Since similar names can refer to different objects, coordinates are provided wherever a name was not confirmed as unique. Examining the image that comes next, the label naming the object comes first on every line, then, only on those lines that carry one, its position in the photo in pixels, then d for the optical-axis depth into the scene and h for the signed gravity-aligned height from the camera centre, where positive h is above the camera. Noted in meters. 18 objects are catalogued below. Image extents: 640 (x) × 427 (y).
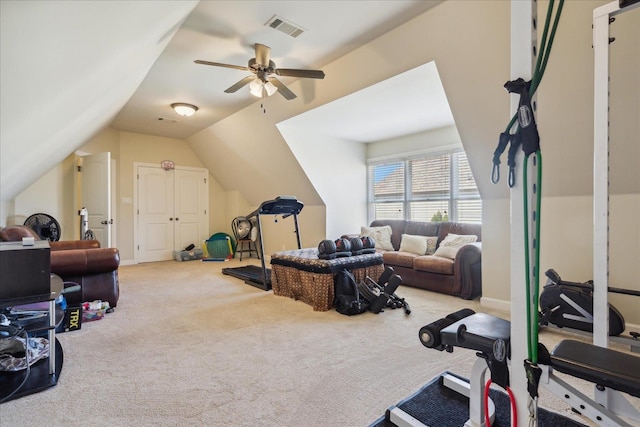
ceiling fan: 3.10 +1.42
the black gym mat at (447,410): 1.53 -1.06
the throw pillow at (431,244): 4.73 -0.54
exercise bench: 0.98 -0.53
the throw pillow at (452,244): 4.18 -0.49
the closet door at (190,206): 7.21 +0.10
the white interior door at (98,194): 4.85 +0.27
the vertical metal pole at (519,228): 1.03 -0.06
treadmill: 4.26 -0.04
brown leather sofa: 3.79 -0.75
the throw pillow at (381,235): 5.26 -0.45
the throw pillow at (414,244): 4.67 -0.54
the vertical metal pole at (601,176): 1.64 +0.18
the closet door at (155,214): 6.67 -0.09
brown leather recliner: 3.04 -0.60
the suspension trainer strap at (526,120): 0.98 +0.29
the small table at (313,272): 3.33 -0.74
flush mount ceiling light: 4.79 +1.60
